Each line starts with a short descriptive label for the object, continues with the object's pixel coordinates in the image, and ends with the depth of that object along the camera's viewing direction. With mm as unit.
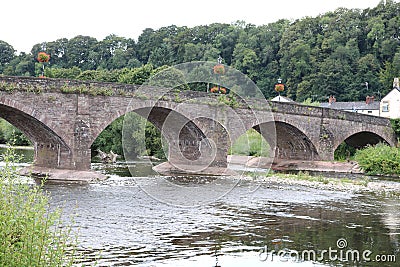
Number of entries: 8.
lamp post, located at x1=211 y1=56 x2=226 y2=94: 40150
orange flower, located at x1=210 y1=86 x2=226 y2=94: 48844
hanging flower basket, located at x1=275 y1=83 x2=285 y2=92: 46538
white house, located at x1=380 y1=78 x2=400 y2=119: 69875
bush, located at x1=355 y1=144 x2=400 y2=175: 43747
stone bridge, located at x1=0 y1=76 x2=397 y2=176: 35000
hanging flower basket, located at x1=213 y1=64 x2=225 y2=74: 40141
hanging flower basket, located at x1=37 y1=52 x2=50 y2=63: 36959
